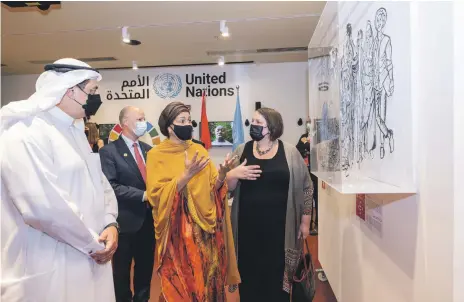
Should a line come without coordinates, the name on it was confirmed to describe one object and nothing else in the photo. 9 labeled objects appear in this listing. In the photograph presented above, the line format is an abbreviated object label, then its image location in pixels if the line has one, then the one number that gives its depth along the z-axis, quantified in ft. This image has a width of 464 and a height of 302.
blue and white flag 21.52
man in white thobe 4.57
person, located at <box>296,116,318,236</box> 18.44
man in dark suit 8.68
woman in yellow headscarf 7.46
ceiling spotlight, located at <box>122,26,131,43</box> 14.37
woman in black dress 7.64
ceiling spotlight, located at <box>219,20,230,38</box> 13.92
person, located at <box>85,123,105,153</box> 15.05
